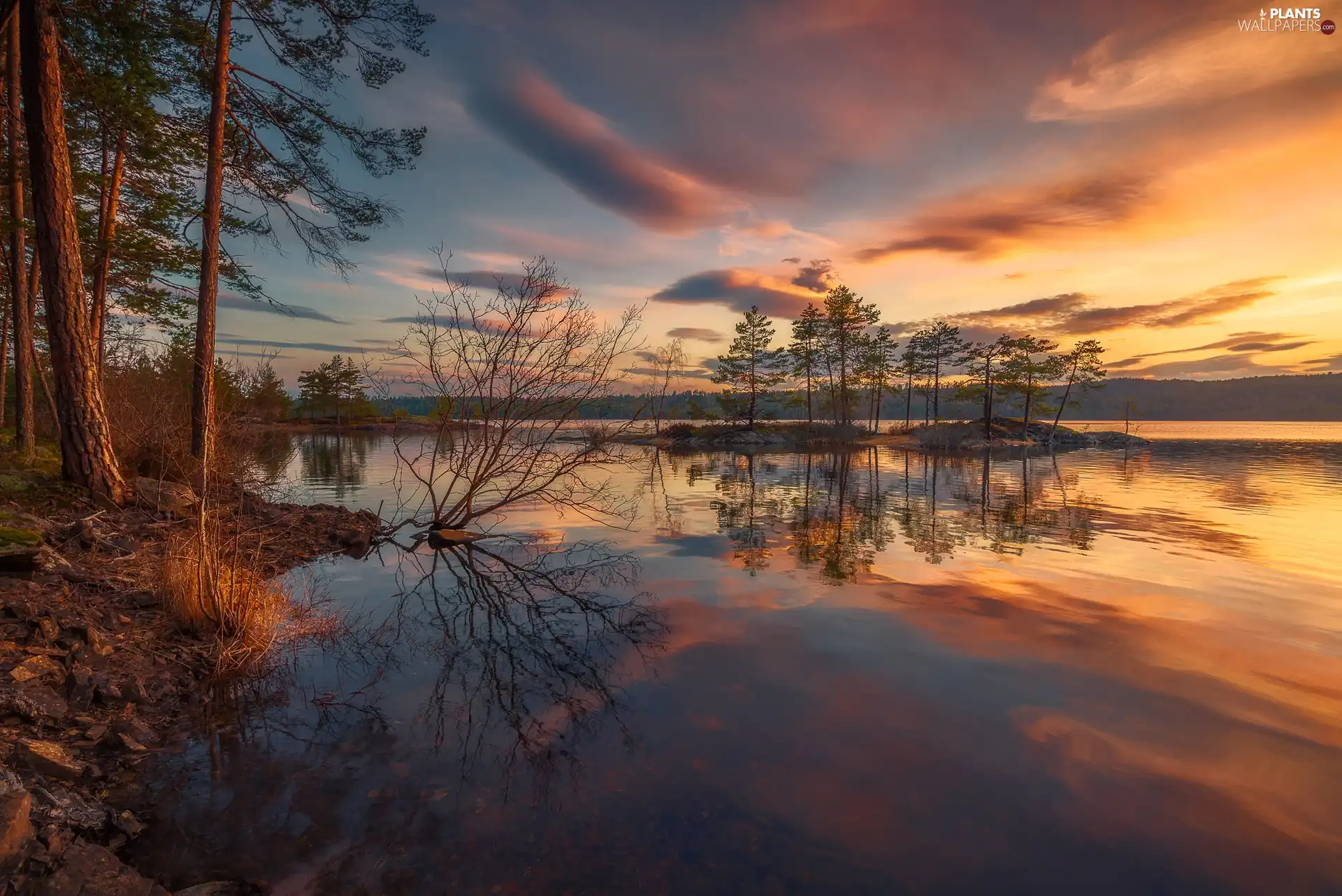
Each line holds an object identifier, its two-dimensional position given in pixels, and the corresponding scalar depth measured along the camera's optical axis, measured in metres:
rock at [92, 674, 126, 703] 4.98
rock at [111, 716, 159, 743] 4.69
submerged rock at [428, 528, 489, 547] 13.48
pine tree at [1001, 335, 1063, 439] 65.06
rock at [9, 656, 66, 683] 4.56
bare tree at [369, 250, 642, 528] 12.42
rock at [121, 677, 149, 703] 5.18
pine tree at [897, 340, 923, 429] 75.00
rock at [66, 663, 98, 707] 4.82
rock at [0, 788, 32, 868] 2.76
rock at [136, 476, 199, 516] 10.30
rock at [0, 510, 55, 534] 7.26
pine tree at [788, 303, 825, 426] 63.16
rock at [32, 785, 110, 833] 3.41
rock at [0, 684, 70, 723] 4.19
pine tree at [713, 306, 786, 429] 60.62
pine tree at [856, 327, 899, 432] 70.44
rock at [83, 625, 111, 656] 5.45
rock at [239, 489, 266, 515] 13.29
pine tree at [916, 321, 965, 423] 70.44
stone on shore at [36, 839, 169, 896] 2.84
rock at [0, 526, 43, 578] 6.10
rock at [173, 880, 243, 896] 3.22
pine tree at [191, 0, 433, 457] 12.71
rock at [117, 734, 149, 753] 4.53
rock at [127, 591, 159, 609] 6.80
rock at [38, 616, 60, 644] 5.20
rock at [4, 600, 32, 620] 5.24
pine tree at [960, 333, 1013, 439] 65.25
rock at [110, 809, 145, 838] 3.64
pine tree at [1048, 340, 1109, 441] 64.44
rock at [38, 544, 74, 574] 6.49
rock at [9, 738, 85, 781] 3.78
